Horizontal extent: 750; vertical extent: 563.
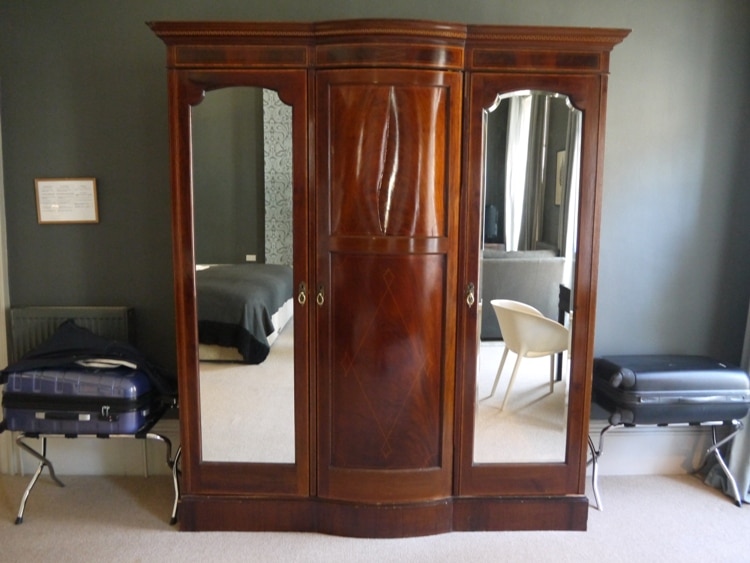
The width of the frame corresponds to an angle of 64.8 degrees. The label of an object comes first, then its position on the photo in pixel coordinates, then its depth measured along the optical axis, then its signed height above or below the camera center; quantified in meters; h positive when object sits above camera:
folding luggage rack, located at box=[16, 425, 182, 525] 2.48 -1.10
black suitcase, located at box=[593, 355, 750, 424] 2.56 -0.79
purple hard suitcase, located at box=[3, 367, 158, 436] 2.43 -0.81
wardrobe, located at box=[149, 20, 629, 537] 2.16 -0.19
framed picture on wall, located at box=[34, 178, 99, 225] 2.76 +0.02
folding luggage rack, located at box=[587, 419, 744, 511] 2.62 -1.09
